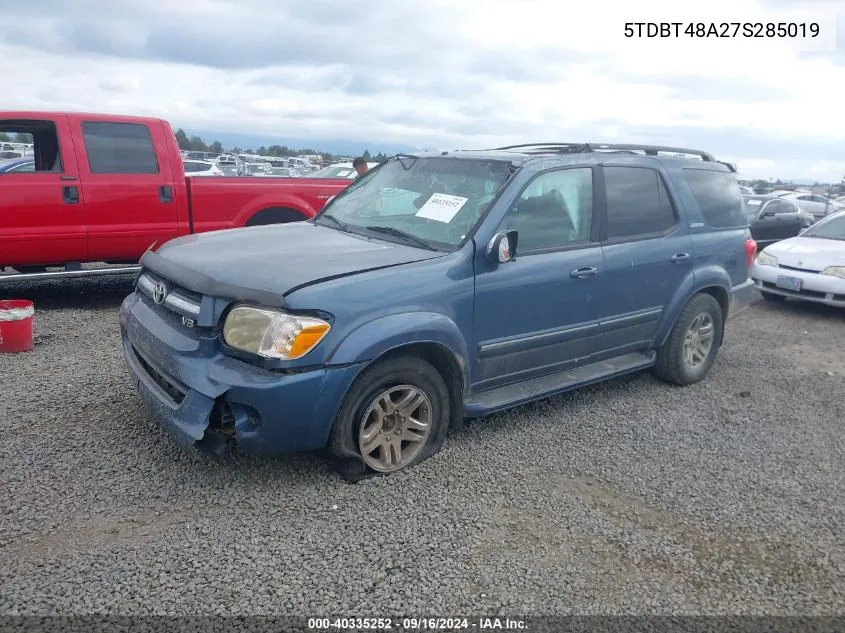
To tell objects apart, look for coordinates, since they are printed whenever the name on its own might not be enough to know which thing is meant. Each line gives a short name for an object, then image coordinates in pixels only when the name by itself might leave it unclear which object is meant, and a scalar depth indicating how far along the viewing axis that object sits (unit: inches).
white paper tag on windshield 160.9
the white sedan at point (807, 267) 318.0
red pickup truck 254.5
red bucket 202.2
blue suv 125.9
